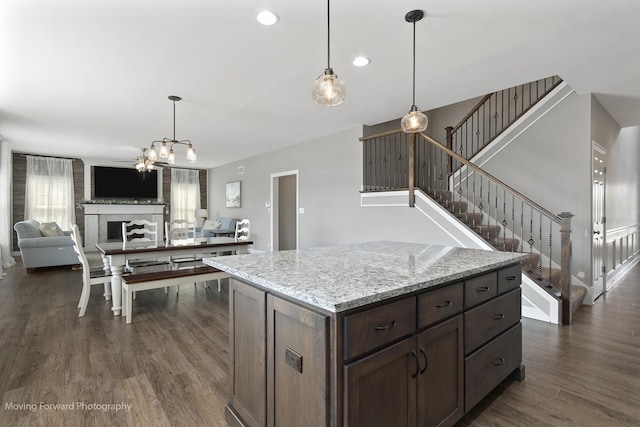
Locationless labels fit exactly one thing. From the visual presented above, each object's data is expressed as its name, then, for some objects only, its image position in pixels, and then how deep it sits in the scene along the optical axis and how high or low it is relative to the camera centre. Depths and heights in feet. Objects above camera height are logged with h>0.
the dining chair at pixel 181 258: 14.20 -2.43
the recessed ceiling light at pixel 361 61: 9.81 +4.77
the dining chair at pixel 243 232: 15.97 -1.12
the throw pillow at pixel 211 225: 30.09 -1.47
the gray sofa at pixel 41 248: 18.48 -2.31
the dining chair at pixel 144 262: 13.12 -2.38
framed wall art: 29.07 +1.49
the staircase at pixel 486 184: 11.15 +1.50
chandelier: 13.28 +2.50
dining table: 11.41 -1.61
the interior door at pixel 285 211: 25.18 -0.09
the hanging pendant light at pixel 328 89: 6.79 +2.66
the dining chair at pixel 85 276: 10.93 -2.52
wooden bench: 10.47 -2.45
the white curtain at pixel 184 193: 33.17 +1.82
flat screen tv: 28.89 +2.57
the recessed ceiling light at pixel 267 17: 7.46 +4.71
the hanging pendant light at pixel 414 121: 9.37 +2.67
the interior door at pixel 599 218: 13.21 -0.36
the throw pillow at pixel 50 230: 20.36 -1.30
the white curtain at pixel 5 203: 19.25 +0.47
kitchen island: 3.66 -1.79
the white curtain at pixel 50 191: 25.68 +1.60
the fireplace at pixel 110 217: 27.76 -0.63
